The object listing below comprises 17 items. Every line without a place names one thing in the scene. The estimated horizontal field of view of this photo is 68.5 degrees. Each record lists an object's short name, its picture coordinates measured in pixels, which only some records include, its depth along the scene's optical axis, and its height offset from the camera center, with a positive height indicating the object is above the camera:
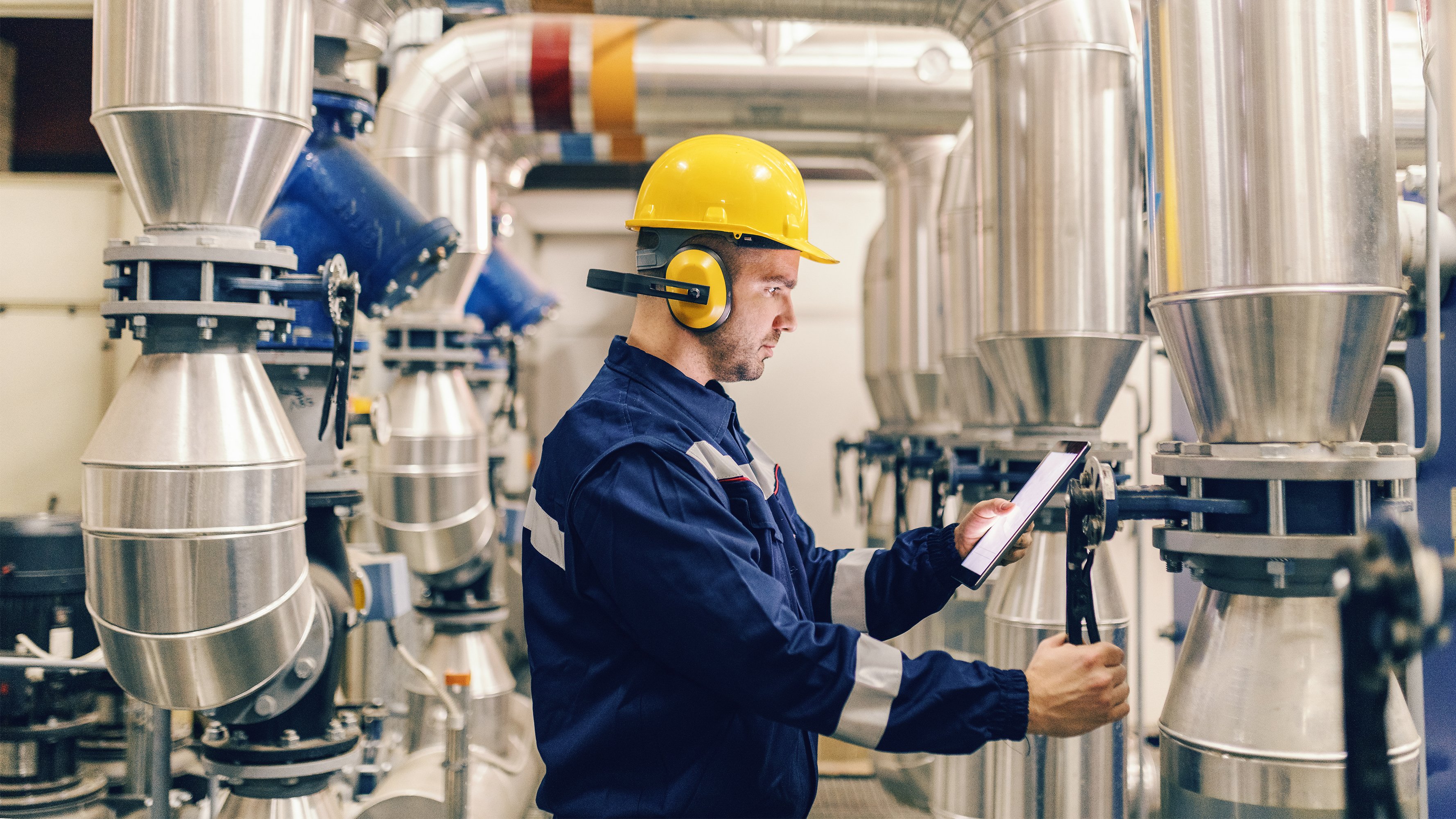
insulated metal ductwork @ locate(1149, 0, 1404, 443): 1.34 +0.30
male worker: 1.23 -0.19
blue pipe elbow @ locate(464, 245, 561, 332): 4.40 +0.65
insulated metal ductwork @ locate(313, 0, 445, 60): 2.42 +1.01
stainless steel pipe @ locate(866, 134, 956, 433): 4.33 +0.70
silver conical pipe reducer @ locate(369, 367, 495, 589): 3.29 -0.08
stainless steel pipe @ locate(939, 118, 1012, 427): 3.31 +0.48
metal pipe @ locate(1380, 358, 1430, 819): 1.55 +0.01
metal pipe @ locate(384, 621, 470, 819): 2.41 -0.69
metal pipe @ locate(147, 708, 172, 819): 1.94 -0.57
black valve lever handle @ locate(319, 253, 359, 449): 1.91 +0.24
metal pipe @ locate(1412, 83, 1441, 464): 1.46 +0.20
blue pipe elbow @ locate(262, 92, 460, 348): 2.34 +0.52
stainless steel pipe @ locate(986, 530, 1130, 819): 2.11 -0.59
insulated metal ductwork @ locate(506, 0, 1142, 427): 2.13 +0.49
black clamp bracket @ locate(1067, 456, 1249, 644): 1.36 -0.09
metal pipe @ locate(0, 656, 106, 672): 2.02 -0.39
